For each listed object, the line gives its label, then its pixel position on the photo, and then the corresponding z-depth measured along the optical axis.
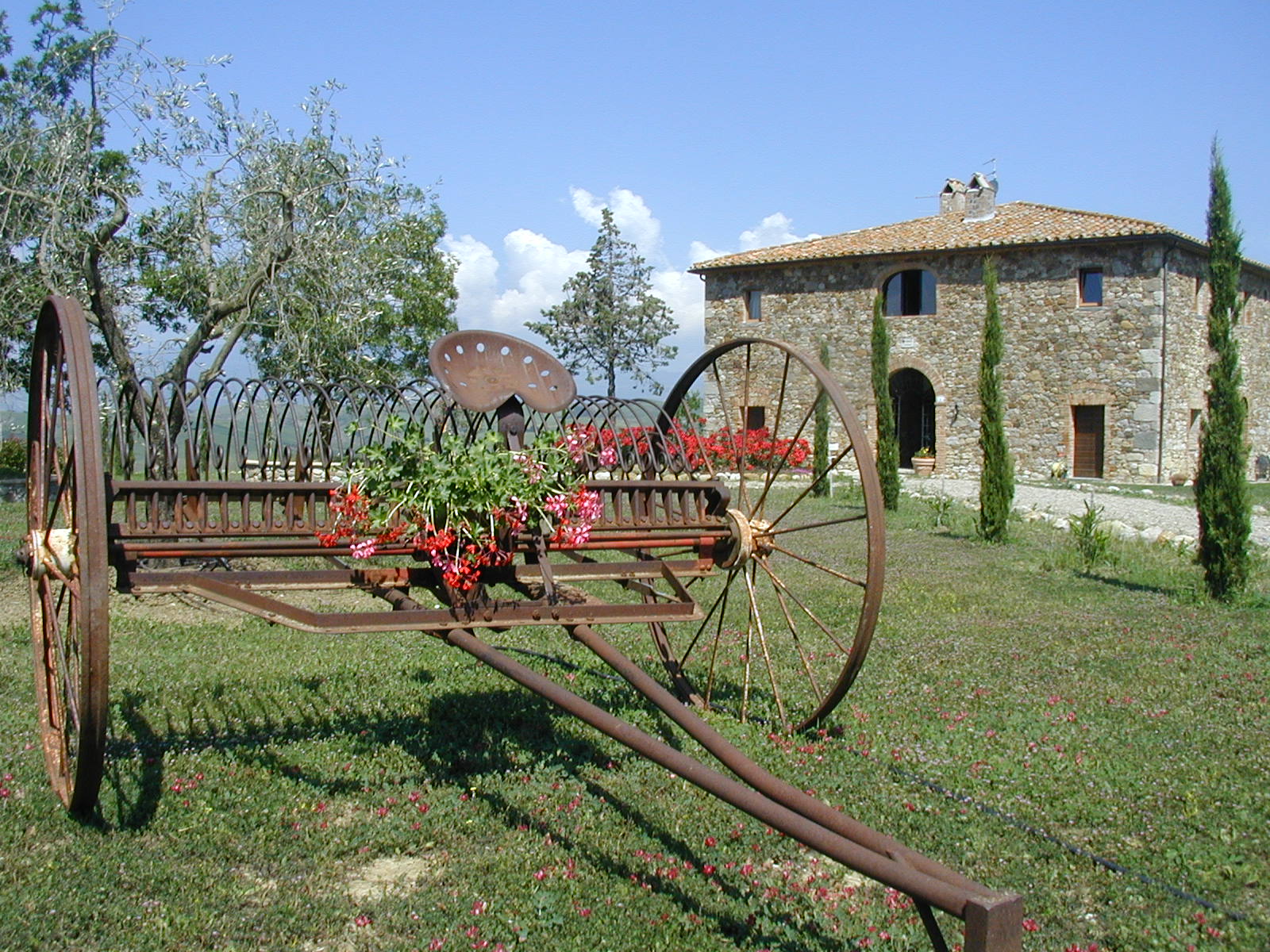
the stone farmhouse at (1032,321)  24.67
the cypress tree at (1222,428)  10.09
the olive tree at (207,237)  10.24
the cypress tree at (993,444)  14.29
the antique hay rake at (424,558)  3.32
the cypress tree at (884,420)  18.64
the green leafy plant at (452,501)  4.24
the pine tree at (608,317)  41.16
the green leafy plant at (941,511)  16.72
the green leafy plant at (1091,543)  11.96
